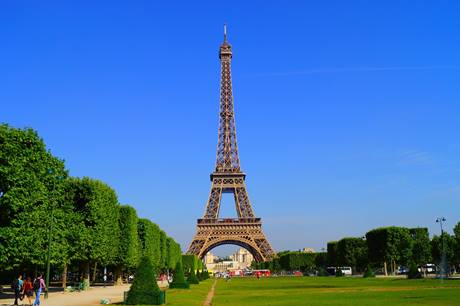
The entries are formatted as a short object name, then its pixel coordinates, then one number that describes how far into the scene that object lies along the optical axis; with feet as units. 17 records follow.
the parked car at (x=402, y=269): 398.83
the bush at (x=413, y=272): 220.23
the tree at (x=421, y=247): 287.69
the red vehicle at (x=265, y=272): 380.29
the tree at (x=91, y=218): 160.56
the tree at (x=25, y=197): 115.79
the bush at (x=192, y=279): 209.89
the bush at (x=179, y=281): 170.40
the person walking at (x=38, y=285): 90.94
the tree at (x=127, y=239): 208.23
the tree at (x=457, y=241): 262.71
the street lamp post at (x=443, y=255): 268.48
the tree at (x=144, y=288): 99.91
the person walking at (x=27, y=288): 100.94
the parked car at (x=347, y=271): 375.04
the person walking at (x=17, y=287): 100.42
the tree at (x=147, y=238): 251.60
